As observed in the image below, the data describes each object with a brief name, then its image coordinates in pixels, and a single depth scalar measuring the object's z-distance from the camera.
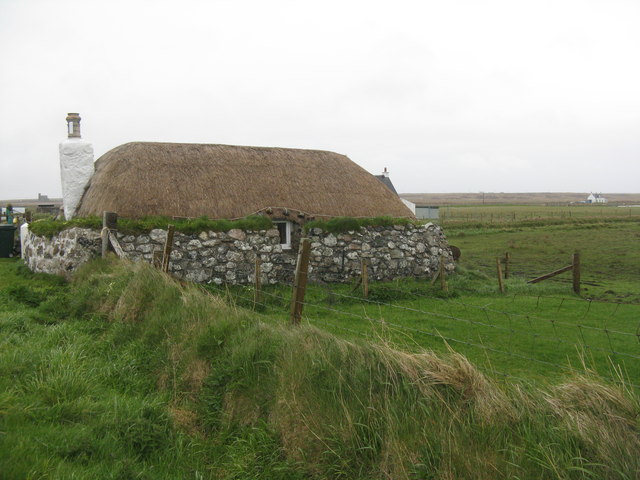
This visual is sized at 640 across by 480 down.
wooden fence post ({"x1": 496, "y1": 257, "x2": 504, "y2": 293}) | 15.66
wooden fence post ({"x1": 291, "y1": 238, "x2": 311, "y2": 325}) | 6.36
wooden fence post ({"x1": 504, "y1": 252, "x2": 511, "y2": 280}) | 19.31
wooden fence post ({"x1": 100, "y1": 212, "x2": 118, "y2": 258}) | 12.62
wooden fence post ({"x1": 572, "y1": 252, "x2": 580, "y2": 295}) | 16.17
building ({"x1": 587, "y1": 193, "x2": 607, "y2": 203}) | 144.88
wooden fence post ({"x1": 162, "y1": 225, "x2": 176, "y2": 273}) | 10.02
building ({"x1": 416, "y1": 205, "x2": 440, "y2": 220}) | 52.91
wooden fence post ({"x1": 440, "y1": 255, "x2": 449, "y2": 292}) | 14.95
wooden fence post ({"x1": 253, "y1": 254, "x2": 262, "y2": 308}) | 12.00
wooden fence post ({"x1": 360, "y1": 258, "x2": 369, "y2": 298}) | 13.52
